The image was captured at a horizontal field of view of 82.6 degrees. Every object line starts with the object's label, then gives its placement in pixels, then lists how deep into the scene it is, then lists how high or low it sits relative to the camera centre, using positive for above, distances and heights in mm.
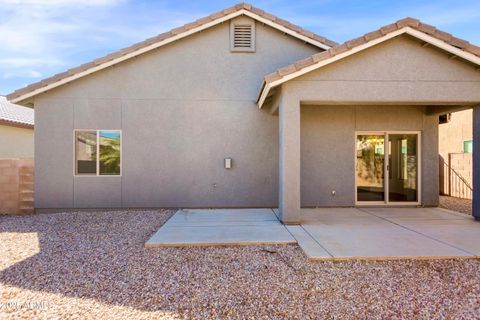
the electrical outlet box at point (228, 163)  9412 -143
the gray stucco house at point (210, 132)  9336 +922
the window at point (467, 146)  14508 +681
